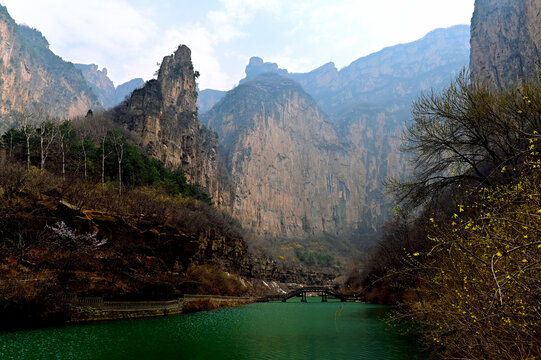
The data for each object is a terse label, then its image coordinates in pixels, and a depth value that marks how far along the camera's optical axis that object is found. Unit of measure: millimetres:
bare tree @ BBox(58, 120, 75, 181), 49800
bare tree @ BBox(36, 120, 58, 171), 45688
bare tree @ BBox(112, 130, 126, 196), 48250
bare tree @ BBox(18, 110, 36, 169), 41412
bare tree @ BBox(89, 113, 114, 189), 66362
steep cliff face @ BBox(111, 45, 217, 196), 75688
